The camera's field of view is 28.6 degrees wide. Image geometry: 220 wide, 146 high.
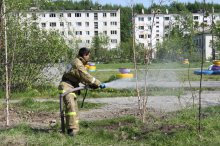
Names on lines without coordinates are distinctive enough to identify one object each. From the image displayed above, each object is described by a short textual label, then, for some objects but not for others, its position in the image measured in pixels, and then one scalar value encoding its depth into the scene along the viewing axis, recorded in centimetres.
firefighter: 759
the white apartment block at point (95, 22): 11744
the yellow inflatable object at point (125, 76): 2215
